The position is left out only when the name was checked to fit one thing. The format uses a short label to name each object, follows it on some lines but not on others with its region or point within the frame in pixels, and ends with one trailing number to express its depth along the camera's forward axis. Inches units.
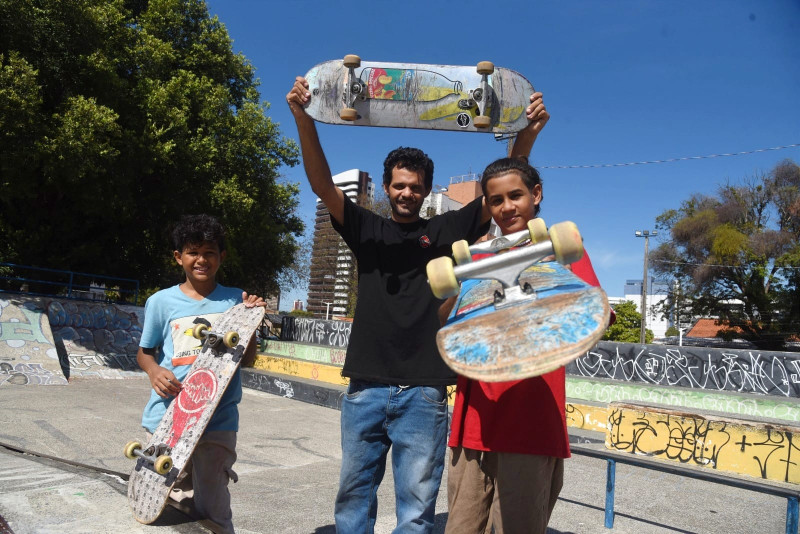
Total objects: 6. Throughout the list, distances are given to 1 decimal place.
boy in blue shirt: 99.5
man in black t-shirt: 81.2
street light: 1346.7
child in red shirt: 66.9
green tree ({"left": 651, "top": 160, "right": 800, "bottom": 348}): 1179.9
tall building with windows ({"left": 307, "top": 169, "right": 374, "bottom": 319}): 1633.0
